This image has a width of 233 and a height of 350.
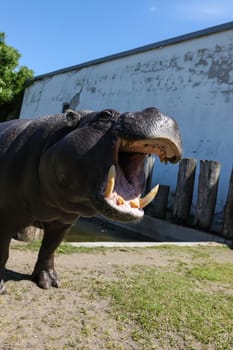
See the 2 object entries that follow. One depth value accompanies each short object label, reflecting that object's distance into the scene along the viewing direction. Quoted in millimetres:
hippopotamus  2309
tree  19516
